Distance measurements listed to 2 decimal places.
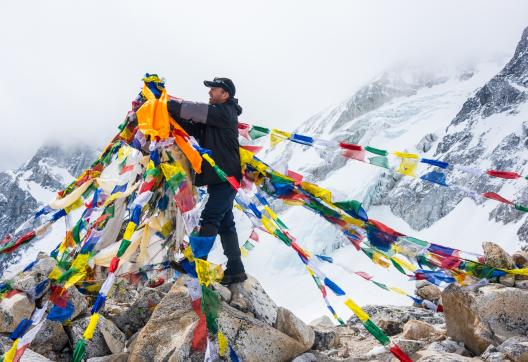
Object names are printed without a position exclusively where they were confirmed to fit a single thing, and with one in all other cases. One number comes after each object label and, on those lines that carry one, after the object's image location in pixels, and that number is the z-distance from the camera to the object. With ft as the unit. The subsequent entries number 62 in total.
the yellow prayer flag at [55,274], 16.46
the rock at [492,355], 14.38
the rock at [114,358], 16.86
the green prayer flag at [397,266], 19.13
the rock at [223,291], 18.43
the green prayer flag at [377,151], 21.18
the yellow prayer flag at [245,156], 20.83
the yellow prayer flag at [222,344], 15.23
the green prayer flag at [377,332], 14.20
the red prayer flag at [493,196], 20.46
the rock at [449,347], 16.66
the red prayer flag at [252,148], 22.53
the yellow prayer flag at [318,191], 19.92
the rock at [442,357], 14.53
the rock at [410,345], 17.24
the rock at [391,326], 23.80
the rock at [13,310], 17.40
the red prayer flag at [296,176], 20.94
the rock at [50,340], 17.26
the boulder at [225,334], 16.16
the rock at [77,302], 18.60
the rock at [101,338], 17.74
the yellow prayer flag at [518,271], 17.91
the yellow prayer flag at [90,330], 13.61
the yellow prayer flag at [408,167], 21.48
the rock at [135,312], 20.57
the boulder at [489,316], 16.38
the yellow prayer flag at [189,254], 16.71
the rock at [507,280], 18.01
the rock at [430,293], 30.71
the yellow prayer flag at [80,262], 16.53
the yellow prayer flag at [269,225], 17.85
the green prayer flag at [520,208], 19.33
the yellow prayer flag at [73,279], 16.07
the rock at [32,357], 15.58
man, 17.89
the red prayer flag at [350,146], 21.16
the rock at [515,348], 13.94
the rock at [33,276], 17.80
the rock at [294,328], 17.94
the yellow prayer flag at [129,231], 15.61
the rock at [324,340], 19.83
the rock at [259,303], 18.69
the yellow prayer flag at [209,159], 16.80
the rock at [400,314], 25.34
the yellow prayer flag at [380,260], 19.53
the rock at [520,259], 20.46
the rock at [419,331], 19.87
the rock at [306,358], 16.48
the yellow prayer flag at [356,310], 14.62
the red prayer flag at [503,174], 19.76
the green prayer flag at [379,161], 21.49
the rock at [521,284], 17.80
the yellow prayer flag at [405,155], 21.03
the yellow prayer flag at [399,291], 22.00
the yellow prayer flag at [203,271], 15.14
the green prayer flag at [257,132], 23.38
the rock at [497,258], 18.56
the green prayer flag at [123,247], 15.71
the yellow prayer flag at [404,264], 19.00
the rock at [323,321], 32.59
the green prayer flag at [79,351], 13.55
